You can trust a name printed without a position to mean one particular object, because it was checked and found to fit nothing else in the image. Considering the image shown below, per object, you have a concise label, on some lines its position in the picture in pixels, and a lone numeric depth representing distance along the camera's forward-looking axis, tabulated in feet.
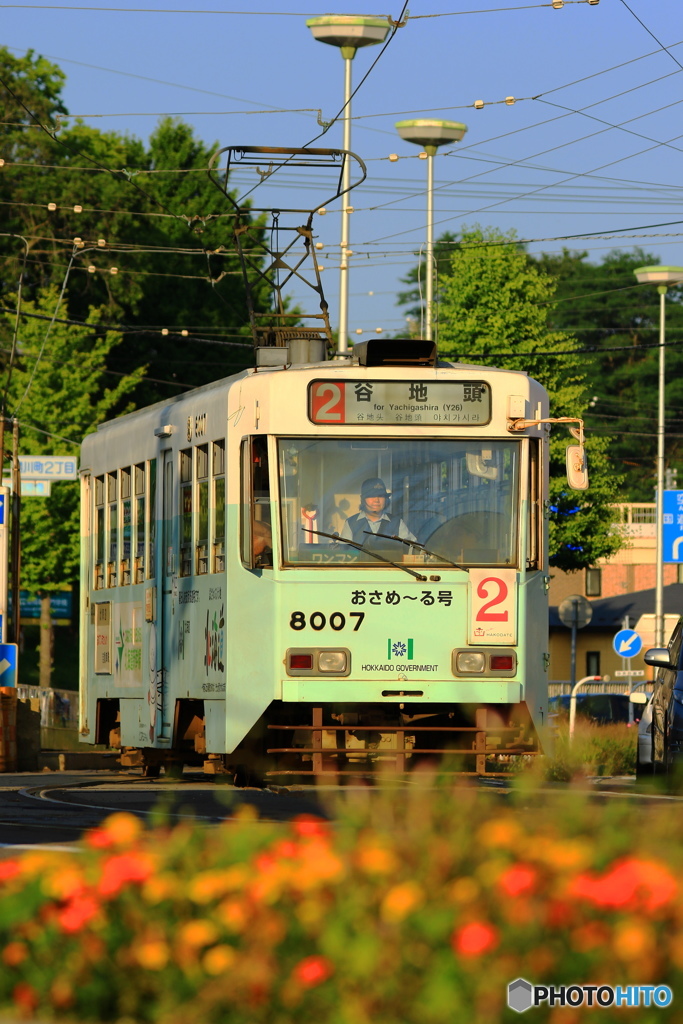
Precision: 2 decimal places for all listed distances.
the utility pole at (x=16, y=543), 215.31
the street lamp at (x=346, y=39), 229.04
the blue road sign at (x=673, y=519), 226.15
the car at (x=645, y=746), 142.41
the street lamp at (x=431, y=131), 268.00
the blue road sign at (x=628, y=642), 212.23
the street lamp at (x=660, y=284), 327.06
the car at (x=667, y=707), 112.47
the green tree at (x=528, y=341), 381.81
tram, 97.91
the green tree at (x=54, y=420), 307.58
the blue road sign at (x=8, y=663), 166.71
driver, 98.89
